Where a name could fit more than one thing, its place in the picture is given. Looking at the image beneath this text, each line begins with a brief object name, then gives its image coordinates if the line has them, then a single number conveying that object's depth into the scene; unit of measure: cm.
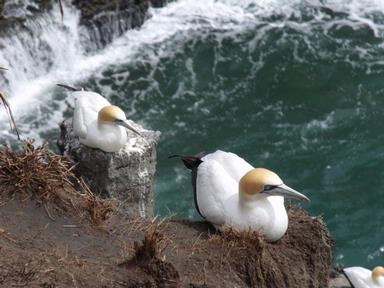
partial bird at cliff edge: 2006
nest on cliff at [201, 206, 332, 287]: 1294
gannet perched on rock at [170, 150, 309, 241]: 1359
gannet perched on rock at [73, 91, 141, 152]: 1627
